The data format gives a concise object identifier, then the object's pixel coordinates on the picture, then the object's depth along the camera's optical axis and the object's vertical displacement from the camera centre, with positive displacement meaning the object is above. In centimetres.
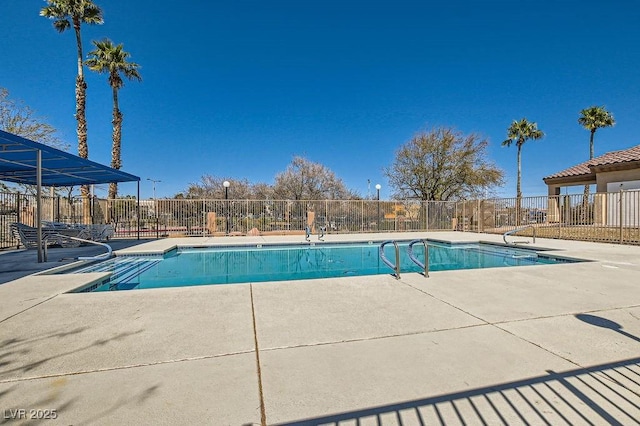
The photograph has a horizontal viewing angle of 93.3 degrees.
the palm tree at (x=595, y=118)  2716 +860
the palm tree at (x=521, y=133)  2877 +768
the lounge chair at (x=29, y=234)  901 -59
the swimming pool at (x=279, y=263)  672 -141
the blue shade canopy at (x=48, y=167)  644 +144
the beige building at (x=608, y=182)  1156 +169
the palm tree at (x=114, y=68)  1578 +772
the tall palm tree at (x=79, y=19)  1414 +938
